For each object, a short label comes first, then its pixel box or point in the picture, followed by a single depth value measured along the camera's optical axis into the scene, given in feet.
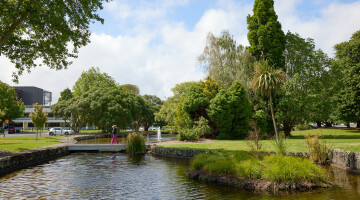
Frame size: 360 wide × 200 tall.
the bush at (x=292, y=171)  37.06
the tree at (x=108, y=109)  167.02
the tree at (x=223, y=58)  126.52
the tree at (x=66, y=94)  269.52
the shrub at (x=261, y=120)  110.73
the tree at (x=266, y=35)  115.96
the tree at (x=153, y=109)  245.45
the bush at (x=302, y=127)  178.51
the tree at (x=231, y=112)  105.91
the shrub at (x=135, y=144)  81.92
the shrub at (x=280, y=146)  45.83
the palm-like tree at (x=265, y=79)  76.07
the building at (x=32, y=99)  335.06
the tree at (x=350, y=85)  131.44
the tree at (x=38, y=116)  112.27
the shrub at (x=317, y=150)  51.78
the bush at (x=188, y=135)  99.86
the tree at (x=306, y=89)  105.19
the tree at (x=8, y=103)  205.57
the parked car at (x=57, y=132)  168.23
